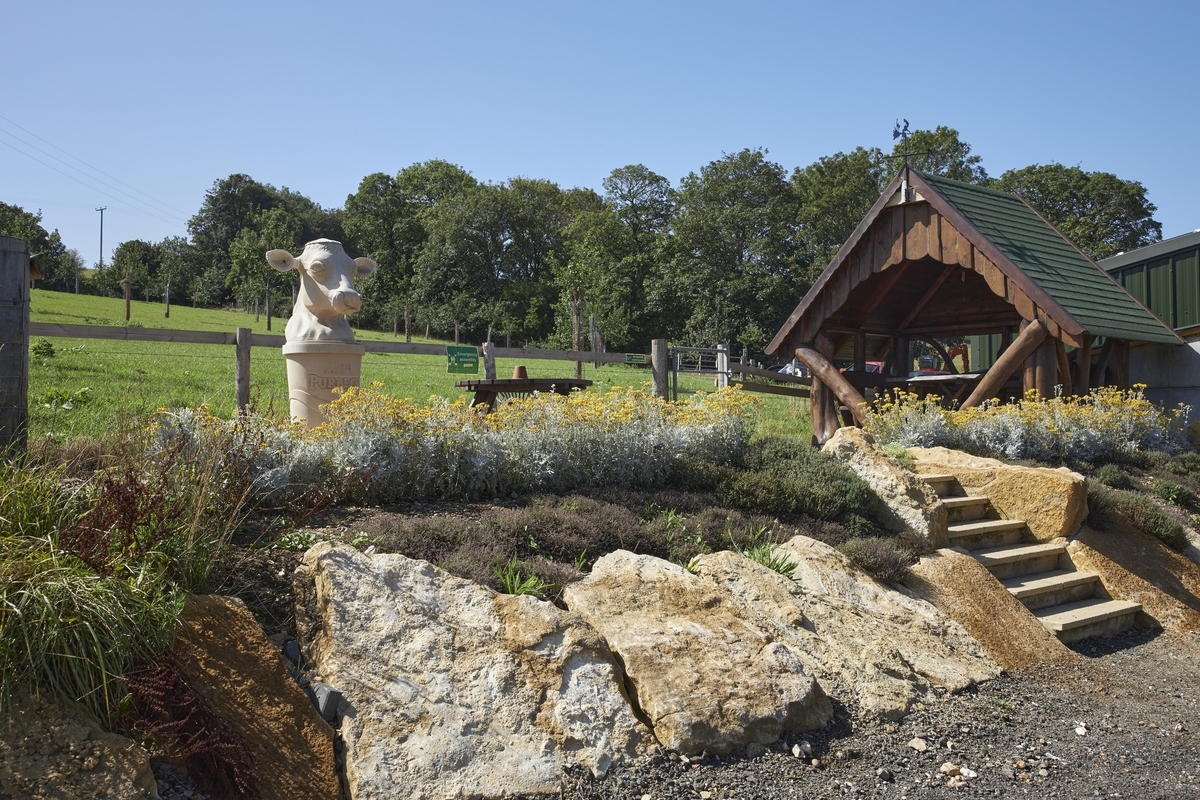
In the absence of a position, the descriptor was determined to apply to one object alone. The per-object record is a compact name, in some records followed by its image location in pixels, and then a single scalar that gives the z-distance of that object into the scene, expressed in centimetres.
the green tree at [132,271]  4672
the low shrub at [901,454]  896
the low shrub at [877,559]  662
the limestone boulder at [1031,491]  829
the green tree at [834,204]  4075
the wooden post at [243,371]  870
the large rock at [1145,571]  775
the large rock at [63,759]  281
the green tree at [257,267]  4278
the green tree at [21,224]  3988
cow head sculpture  828
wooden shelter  1077
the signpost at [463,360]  1141
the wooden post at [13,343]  527
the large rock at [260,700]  344
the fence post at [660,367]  1066
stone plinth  815
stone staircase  726
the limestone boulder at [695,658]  430
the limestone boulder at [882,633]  522
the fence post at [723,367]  1458
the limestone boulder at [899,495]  759
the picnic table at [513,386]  1027
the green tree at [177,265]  5069
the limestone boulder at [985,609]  624
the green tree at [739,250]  4016
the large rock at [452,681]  372
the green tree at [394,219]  5134
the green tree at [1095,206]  4128
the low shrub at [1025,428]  1036
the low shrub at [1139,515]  888
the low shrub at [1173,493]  987
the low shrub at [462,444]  581
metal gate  1289
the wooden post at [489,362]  1239
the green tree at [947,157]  4212
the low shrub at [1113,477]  987
